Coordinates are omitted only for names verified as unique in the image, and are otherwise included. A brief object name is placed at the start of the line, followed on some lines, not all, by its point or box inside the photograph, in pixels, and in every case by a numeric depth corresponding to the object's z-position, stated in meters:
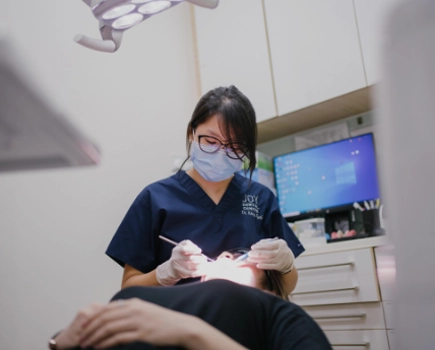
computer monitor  2.46
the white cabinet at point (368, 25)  2.34
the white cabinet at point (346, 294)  2.00
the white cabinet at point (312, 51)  2.42
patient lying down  0.72
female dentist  1.54
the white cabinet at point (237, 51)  2.75
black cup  2.35
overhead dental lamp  1.24
